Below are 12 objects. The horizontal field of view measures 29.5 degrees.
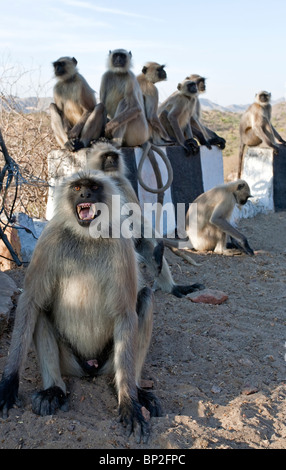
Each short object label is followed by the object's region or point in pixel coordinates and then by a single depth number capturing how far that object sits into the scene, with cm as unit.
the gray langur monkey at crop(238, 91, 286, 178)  961
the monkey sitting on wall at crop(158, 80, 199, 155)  820
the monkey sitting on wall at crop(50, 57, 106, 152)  607
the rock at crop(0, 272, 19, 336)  315
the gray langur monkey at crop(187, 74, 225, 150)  834
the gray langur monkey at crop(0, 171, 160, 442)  245
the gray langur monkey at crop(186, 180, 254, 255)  621
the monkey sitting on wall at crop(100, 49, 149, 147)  623
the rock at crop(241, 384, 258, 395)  274
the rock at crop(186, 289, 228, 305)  421
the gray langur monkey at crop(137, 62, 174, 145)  759
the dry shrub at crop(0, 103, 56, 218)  696
